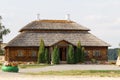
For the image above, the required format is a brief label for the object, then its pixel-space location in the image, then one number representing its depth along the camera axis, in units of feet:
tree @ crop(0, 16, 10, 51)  177.08
